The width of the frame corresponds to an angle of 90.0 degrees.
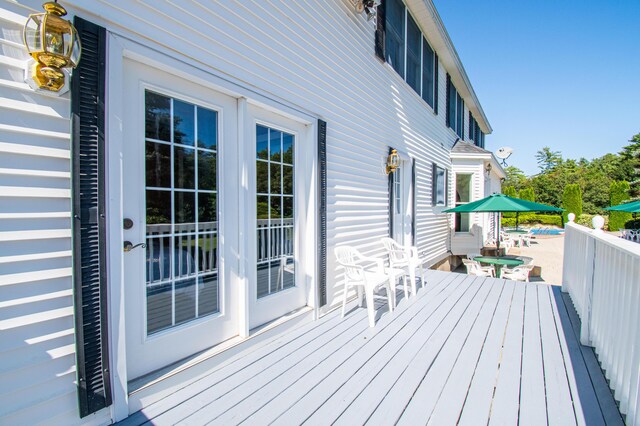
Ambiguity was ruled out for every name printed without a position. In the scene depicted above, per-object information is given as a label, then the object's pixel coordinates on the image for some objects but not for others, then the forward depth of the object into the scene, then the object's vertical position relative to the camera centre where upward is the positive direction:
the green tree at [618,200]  18.61 +0.33
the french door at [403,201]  5.79 +0.04
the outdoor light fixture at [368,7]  4.07 +2.55
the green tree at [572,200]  20.63 +0.32
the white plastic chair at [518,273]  5.75 -1.26
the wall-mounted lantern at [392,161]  5.05 +0.67
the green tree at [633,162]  22.69 +3.58
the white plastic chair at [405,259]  4.20 -0.78
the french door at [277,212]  2.72 -0.09
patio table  5.54 -1.00
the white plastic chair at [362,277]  3.16 -0.79
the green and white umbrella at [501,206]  5.68 -0.03
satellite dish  16.28 +2.66
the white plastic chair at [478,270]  5.91 -1.24
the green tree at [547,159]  46.72 +6.83
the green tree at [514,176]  43.70 +4.26
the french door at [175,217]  1.91 -0.11
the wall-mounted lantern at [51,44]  1.37 +0.68
